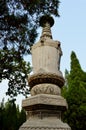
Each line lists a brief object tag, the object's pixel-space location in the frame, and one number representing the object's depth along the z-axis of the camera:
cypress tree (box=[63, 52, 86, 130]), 13.99
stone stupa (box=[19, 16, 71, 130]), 4.56
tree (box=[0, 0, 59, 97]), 9.23
